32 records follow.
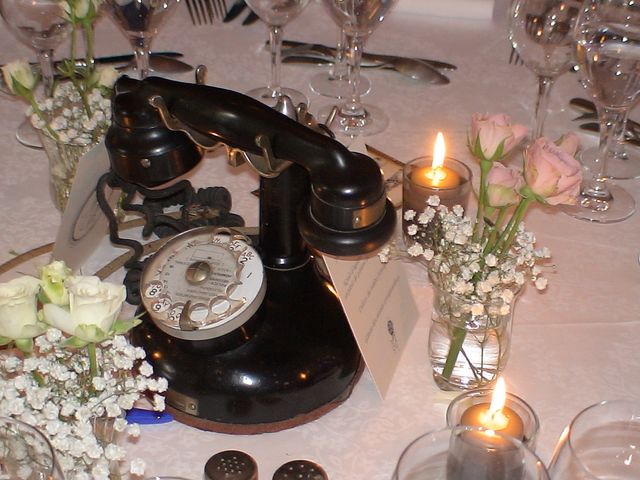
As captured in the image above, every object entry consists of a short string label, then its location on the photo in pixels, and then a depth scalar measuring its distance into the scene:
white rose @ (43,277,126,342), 0.63
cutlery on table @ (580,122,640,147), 1.37
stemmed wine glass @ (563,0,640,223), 1.16
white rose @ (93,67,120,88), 1.08
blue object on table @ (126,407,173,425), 0.90
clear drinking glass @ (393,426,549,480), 0.65
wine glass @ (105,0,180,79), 1.28
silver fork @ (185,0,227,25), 1.65
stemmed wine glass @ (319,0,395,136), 1.28
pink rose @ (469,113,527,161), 0.84
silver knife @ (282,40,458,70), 1.53
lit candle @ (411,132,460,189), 1.07
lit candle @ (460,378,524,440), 0.79
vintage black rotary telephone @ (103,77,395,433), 0.79
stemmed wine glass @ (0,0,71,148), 1.32
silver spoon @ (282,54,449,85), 1.49
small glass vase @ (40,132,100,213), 1.08
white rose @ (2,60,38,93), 1.06
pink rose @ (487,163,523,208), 0.82
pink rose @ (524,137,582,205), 0.79
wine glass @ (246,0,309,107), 1.35
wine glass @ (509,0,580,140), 1.22
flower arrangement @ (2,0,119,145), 1.06
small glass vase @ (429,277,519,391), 0.89
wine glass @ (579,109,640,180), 1.31
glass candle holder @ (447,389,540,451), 0.82
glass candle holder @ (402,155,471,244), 1.07
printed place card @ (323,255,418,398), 0.88
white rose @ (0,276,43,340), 0.64
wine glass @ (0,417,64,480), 0.59
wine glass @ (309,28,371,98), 1.47
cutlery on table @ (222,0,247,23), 1.65
